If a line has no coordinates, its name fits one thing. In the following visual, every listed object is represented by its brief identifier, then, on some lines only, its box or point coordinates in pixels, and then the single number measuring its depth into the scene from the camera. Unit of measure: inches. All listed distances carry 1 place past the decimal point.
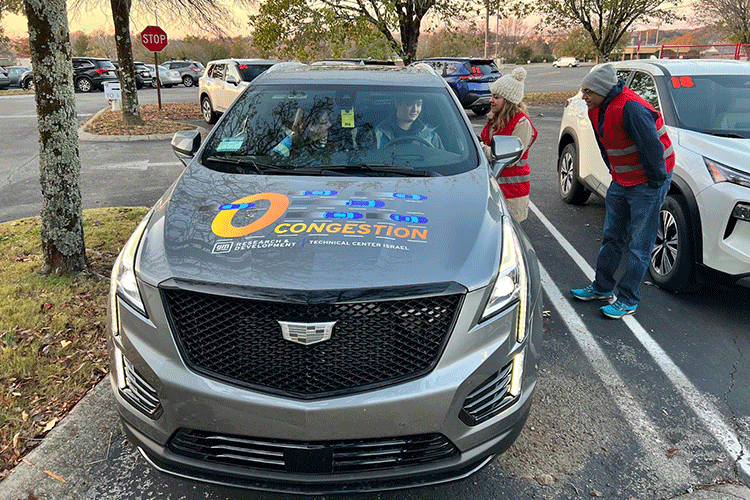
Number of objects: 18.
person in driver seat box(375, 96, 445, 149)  135.5
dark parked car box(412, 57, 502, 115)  644.7
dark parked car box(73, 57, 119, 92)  1125.1
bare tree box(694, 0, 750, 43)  920.3
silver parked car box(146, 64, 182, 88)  1297.2
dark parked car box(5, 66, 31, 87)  1337.0
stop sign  690.2
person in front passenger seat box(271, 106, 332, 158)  131.8
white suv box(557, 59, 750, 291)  155.1
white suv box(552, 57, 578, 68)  2586.1
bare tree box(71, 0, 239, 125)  519.5
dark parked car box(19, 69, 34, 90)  1190.3
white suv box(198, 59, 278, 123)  560.7
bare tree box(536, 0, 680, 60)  781.3
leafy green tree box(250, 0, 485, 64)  594.9
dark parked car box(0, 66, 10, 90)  1294.3
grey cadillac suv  80.1
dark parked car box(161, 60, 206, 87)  1395.2
